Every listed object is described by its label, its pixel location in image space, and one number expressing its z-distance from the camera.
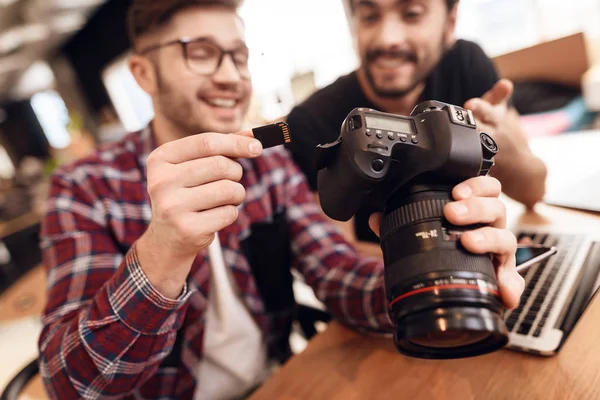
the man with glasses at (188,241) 0.36
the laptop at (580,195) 0.66
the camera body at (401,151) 0.31
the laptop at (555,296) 0.44
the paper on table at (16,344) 1.94
